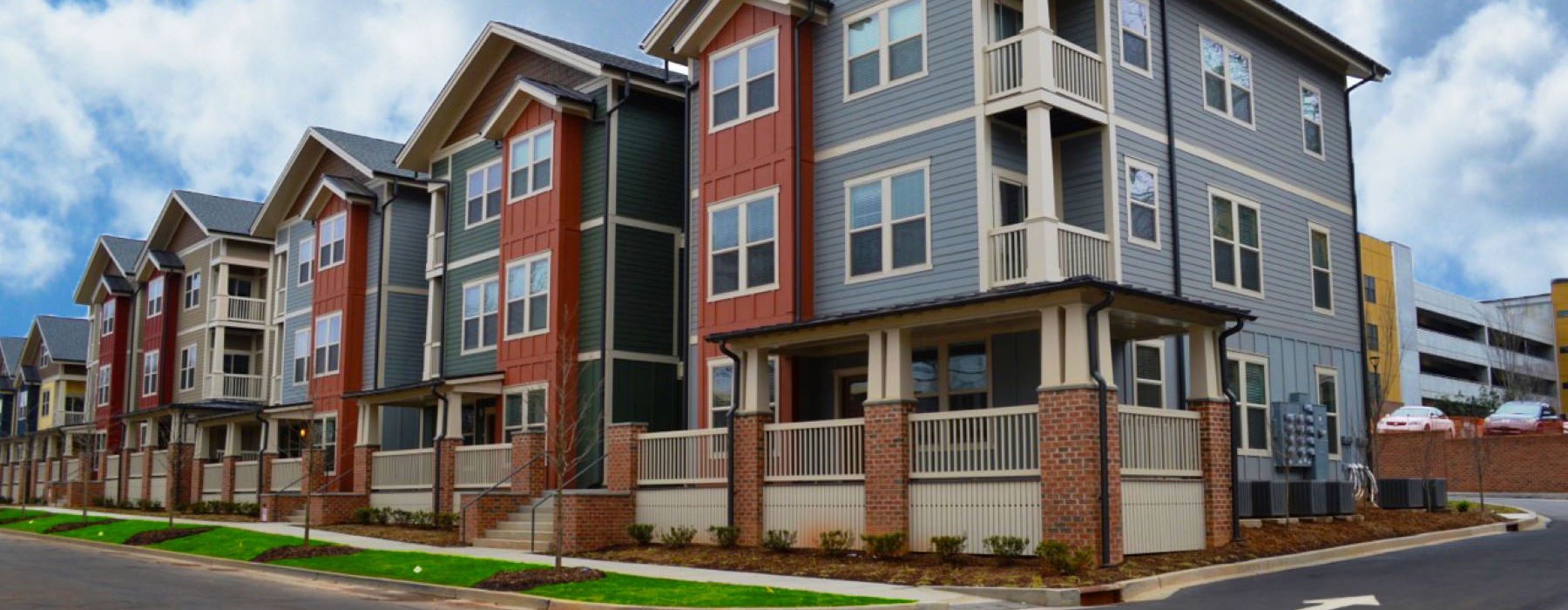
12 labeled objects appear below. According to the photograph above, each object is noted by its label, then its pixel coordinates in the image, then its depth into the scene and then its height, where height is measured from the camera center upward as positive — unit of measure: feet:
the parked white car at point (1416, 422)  166.71 +6.73
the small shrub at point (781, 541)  73.41 -3.25
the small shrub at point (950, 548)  64.23 -3.19
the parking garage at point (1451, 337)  259.80 +29.49
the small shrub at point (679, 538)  79.20 -3.29
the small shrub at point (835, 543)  70.23 -3.20
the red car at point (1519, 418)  159.74 +6.93
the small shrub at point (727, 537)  75.87 -3.11
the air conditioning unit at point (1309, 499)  78.79 -1.20
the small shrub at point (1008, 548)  62.23 -3.08
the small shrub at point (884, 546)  66.74 -3.18
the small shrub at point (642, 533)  81.56 -3.14
